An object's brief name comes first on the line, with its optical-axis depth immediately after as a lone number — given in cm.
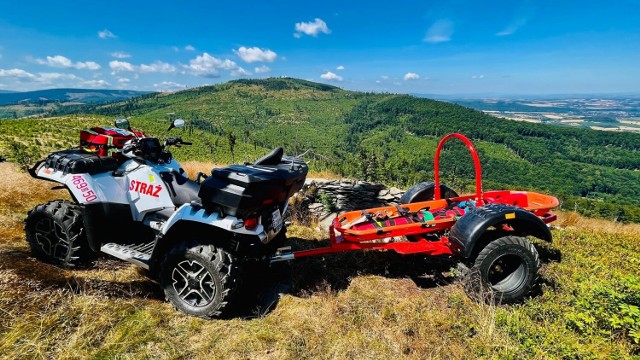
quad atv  342
